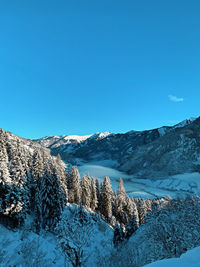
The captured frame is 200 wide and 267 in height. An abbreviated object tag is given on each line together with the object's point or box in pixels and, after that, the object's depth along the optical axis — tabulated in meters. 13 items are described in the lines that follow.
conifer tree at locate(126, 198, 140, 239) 48.08
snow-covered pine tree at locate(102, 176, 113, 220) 48.53
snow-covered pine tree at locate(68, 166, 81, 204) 46.41
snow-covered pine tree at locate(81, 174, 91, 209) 46.25
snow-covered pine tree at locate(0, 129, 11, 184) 26.69
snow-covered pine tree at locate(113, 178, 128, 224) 52.78
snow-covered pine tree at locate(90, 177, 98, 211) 48.95
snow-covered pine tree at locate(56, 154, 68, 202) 41.97
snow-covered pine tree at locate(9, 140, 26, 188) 28.83
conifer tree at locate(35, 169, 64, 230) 31.33
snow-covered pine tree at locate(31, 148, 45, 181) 35.75
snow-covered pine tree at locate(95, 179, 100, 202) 55.75
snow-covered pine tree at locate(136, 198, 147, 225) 56.12
